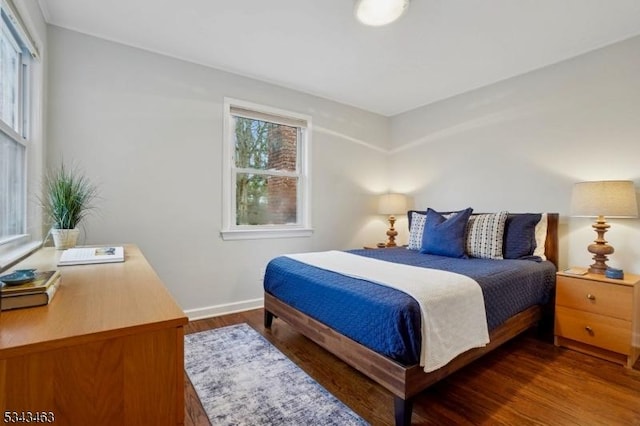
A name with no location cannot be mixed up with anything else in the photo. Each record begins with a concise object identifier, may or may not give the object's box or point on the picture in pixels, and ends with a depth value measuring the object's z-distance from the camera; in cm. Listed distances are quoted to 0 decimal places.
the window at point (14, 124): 163
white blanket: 152
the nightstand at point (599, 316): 211
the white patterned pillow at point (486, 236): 274
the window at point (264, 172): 316
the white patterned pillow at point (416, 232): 327
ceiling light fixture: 195
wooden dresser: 65
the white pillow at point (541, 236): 276
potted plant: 198
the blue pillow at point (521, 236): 270
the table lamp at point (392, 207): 393
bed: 147
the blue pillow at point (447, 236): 280
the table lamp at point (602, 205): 222
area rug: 158
